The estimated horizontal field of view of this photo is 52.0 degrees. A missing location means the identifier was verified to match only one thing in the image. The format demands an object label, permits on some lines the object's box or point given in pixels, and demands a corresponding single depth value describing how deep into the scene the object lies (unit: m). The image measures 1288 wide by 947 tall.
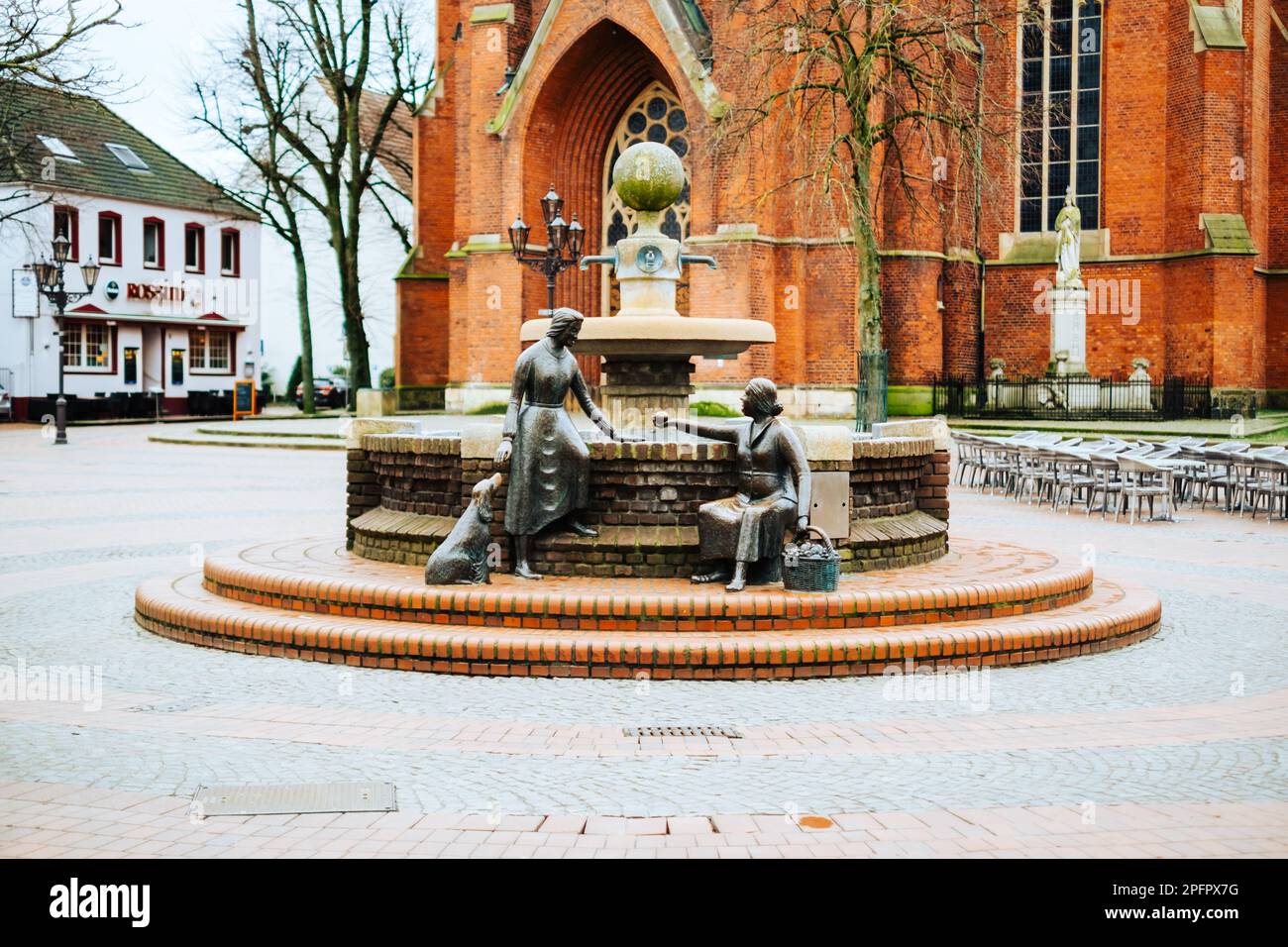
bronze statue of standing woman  8.98
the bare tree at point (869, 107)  26.30
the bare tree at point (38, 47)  24.72
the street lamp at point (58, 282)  31.58
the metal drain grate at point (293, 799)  5.10
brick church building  31.67
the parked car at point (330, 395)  55.50
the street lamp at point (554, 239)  23.77
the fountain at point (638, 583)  7.76
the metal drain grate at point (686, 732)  6.39
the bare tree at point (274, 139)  44.47
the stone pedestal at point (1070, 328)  33.19
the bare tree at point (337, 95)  42.22
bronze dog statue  8.71
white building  43.03
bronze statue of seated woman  8.62
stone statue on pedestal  32.69
